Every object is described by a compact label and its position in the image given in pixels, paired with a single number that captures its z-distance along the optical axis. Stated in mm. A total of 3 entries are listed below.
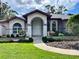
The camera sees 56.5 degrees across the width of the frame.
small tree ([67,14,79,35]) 7961
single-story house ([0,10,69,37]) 12292
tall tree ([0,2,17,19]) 20233
